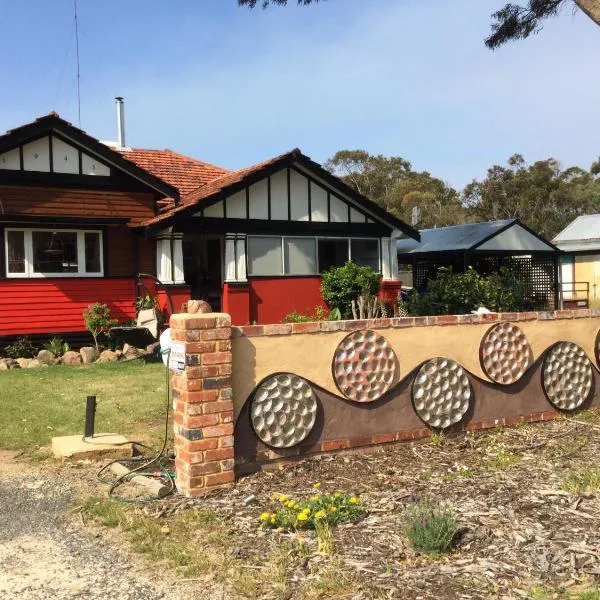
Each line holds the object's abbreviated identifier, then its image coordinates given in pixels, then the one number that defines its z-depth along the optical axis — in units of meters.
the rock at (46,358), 13.01
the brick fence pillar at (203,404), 4.75
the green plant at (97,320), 13.87
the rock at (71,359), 13.09
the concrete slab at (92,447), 6.02
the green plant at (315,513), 4.07
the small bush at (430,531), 3.60
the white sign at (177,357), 4.75
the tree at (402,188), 50.75
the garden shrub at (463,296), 14.49
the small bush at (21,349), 13.42
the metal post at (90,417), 6.20
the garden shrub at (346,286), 16.19
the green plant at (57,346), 13.50
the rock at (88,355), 13.16
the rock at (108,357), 13.31
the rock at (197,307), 5.03
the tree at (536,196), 49.06
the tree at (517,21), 9.79
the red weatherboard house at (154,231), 13.75
